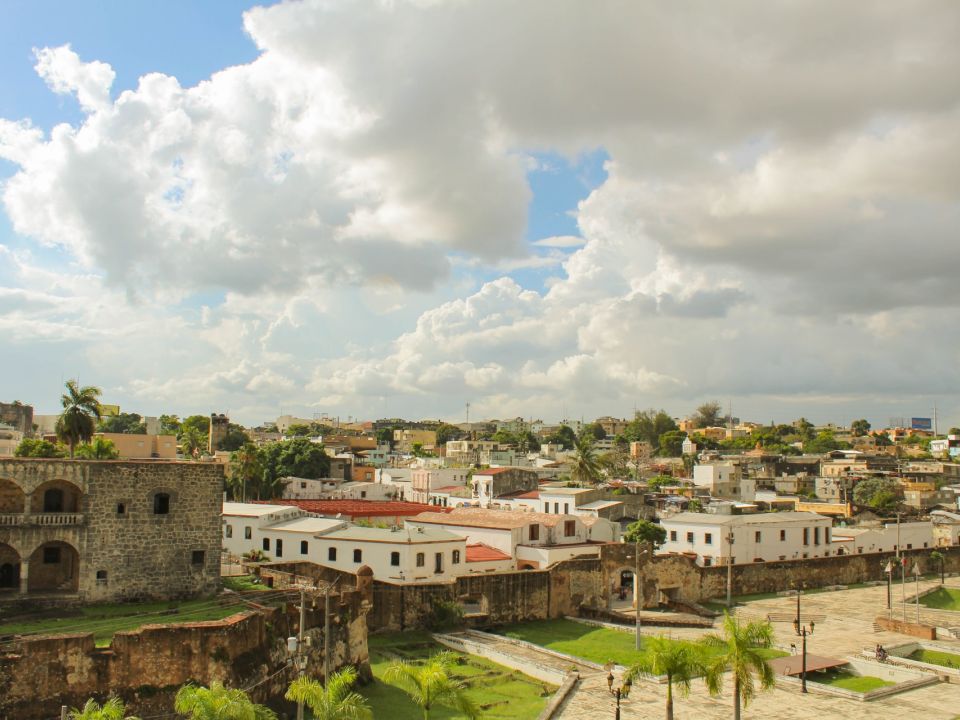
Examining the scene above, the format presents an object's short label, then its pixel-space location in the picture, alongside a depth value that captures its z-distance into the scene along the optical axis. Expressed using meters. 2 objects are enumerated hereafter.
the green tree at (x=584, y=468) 89.06
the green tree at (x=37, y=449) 64.19
